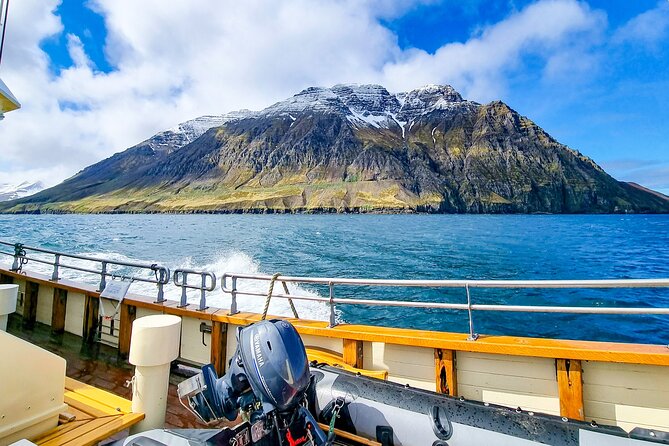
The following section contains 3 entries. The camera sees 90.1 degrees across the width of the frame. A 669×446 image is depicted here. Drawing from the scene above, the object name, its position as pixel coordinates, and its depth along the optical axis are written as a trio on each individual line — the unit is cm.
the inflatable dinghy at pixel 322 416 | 198
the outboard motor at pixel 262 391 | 194
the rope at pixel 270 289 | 326
